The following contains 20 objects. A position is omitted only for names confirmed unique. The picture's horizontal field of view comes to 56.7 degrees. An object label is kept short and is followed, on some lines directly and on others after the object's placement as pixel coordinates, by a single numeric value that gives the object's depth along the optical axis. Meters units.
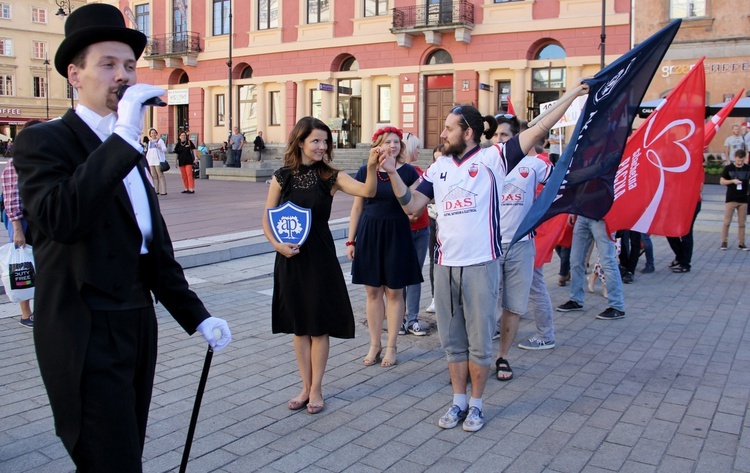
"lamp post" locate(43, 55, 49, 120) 64.96
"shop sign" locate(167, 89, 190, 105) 40.91
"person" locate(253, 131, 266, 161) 35.47
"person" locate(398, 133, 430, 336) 6.70
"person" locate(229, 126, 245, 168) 33.53
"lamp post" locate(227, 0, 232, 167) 36.50
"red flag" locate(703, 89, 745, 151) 8.66
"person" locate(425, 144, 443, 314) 7.27
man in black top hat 2.05
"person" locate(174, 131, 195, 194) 20.19
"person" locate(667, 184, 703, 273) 10.11
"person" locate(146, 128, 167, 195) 19.11
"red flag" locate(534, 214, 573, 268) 7.14
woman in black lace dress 4.60
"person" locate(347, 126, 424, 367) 5.73
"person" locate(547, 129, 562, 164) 24.50
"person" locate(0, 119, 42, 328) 5.82
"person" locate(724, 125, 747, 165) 18.34
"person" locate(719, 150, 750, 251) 12.28
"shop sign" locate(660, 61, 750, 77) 24.95
